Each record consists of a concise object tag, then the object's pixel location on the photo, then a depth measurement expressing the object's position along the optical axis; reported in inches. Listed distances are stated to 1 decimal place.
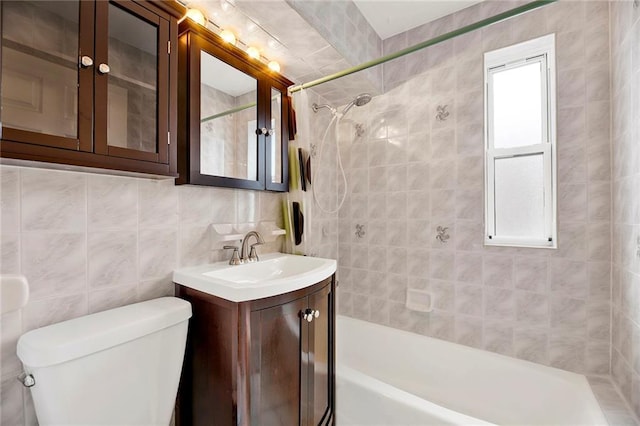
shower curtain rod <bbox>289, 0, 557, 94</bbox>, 41.3
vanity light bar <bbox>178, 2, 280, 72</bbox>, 46.2
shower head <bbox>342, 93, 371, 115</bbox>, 71.0
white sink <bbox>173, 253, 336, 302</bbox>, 37.6
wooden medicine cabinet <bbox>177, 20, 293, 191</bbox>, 46.3
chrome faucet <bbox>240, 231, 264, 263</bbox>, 55.8
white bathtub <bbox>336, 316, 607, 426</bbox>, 50.1
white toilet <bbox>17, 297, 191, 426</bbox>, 29.1
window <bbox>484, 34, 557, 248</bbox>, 61.9
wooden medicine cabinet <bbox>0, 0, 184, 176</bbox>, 27.6
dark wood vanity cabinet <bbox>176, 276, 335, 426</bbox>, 37.3
